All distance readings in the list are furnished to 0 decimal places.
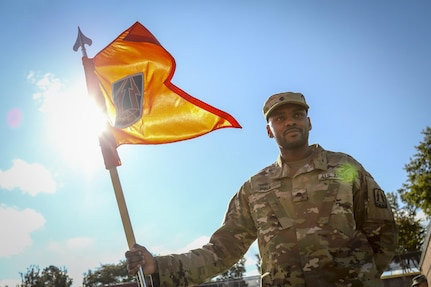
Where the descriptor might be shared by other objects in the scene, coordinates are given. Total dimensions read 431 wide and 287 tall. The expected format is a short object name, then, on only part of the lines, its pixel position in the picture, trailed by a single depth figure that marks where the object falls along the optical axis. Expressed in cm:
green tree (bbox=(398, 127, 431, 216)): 3406
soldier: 300
